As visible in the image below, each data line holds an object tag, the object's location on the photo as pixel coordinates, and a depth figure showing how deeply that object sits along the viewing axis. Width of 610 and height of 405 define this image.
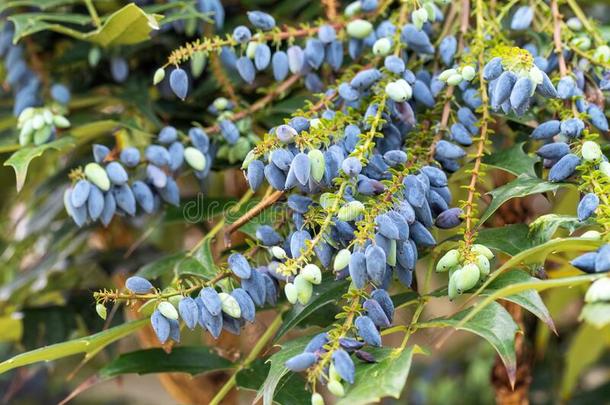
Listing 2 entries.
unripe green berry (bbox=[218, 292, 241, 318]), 0.73
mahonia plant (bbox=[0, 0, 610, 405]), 0.70
